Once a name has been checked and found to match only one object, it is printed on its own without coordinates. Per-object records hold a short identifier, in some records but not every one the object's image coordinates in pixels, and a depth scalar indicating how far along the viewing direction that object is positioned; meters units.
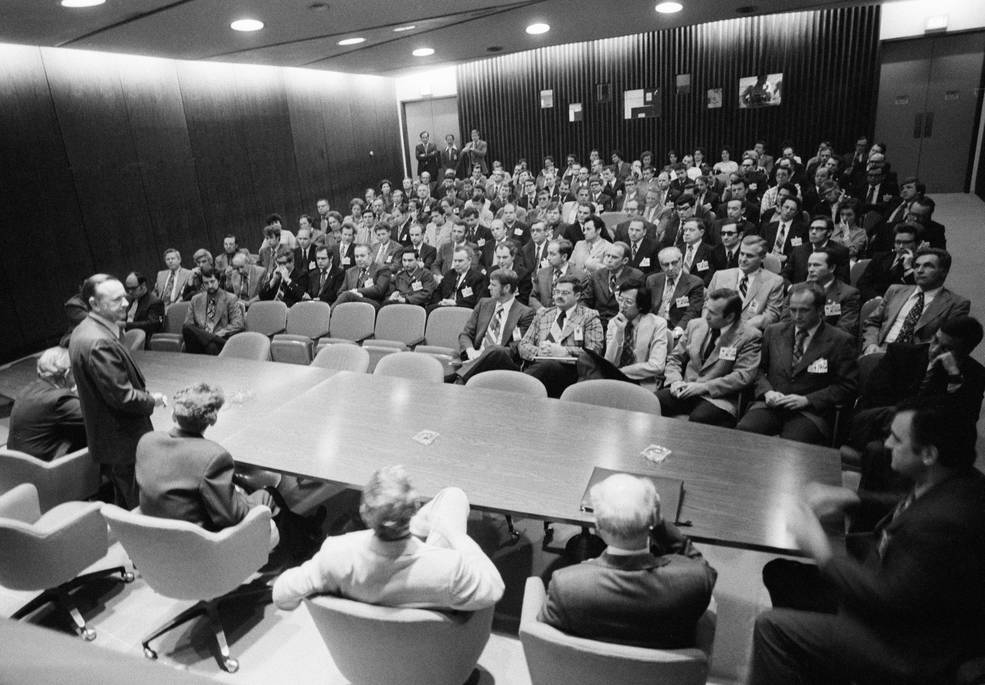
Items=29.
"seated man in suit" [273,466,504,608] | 2.08
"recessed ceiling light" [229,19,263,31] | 7.12
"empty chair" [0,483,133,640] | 2.82
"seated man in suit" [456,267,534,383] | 5.43
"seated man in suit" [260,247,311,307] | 7.90
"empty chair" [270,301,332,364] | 5.96
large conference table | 2.66
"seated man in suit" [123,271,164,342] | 7.51
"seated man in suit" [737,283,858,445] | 4.00
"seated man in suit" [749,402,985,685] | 1.94
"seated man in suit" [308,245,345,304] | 7.91
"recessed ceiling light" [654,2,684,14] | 8.18
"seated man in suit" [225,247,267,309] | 8.05
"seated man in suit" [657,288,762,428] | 4.25
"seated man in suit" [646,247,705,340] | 5.68
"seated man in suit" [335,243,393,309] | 7.20
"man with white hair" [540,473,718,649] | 1.94
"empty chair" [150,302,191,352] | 6.67
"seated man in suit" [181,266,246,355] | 6.75
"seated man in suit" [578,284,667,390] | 4.67
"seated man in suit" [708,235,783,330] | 5.33
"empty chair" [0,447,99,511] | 3.51
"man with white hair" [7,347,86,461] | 3.73
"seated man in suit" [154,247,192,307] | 8.16
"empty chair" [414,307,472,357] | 5.82
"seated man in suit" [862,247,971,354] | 4.38
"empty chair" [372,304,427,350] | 5.96
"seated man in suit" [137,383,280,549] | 2.78
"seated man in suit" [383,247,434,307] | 7.11
